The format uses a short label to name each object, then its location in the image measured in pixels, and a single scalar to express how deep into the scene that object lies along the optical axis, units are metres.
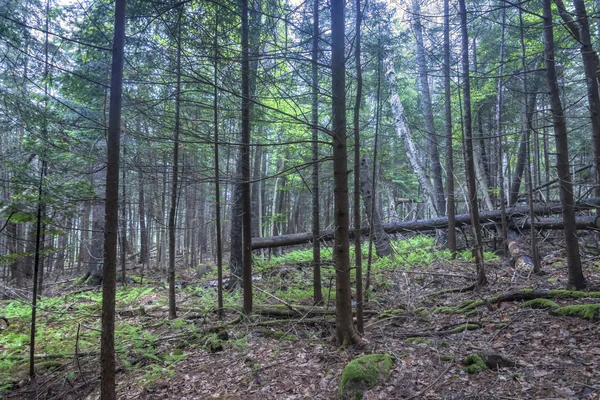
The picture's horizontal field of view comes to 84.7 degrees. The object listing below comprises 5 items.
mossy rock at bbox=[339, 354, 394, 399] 3.89
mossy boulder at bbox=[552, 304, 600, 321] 4.66
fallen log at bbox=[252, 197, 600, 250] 9.36
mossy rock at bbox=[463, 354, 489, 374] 3.99
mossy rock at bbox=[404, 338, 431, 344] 5.02
